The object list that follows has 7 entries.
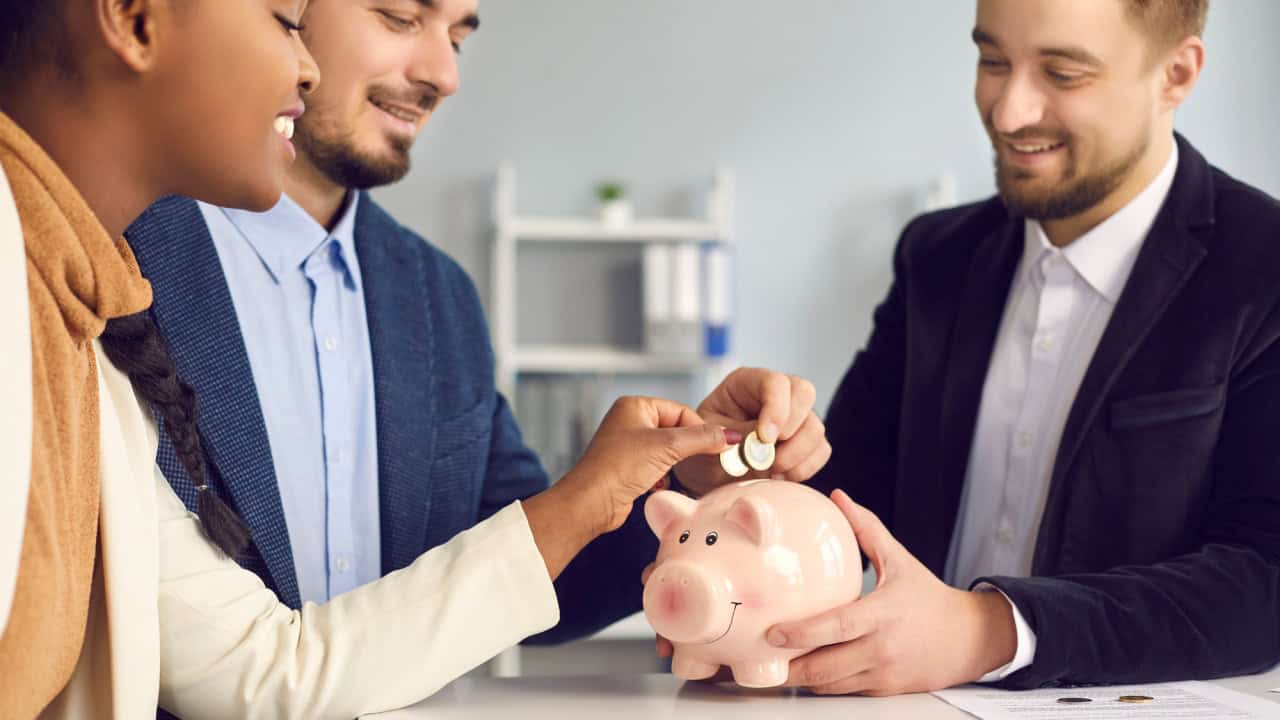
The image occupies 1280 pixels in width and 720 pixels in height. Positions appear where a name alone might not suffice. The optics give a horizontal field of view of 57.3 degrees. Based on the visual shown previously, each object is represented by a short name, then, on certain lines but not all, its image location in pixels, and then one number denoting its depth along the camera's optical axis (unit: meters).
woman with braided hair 0.83
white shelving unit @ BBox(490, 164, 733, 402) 4.12
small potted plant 4.16
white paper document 1.04
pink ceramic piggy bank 1.08
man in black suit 1.16
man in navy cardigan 1.33
